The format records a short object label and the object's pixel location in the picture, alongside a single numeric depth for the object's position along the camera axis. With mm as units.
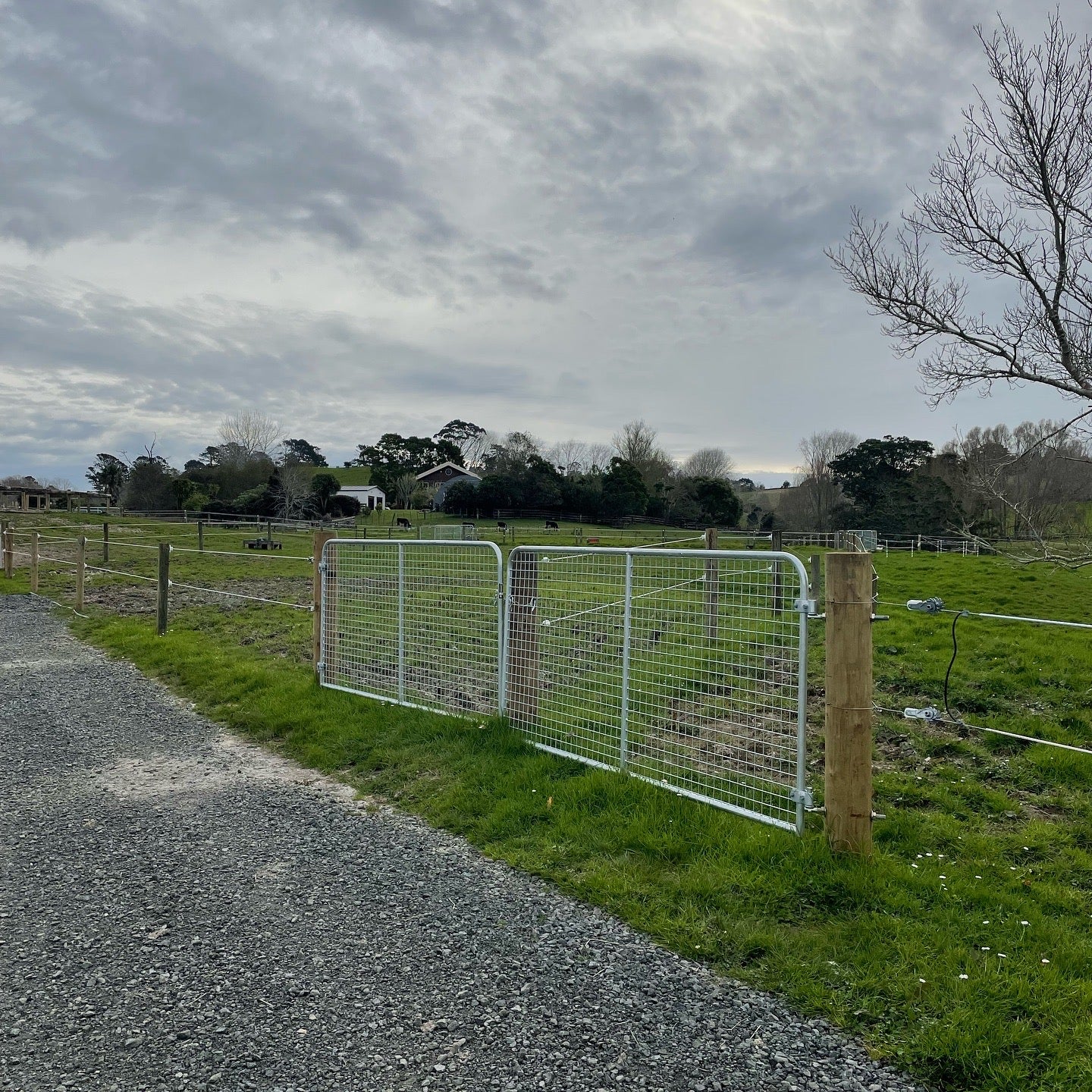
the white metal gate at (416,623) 5707
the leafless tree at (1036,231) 8609
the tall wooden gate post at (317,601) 6996
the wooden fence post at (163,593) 10270
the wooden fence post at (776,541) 11016
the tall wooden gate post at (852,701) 3375
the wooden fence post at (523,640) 5309
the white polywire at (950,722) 5617
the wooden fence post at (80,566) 12945
